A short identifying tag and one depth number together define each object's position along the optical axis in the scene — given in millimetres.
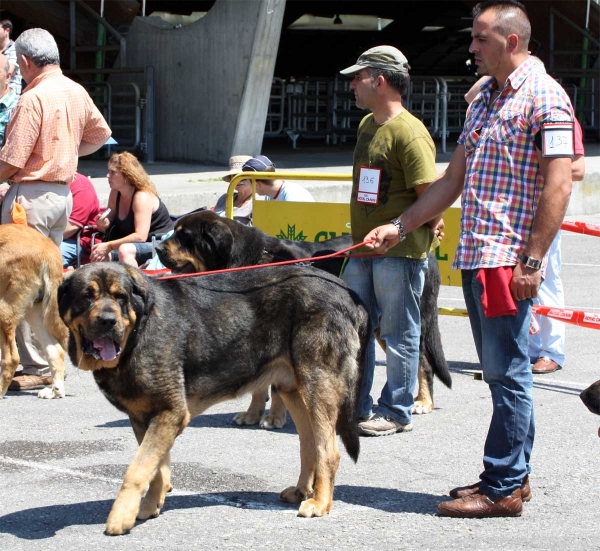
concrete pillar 17703
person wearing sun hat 8602
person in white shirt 8594
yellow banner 7961
